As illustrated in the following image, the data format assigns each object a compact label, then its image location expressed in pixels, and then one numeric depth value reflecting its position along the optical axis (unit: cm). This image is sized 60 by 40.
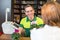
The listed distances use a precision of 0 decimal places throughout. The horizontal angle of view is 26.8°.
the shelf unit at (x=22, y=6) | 538
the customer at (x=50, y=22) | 109
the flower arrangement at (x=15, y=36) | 188
